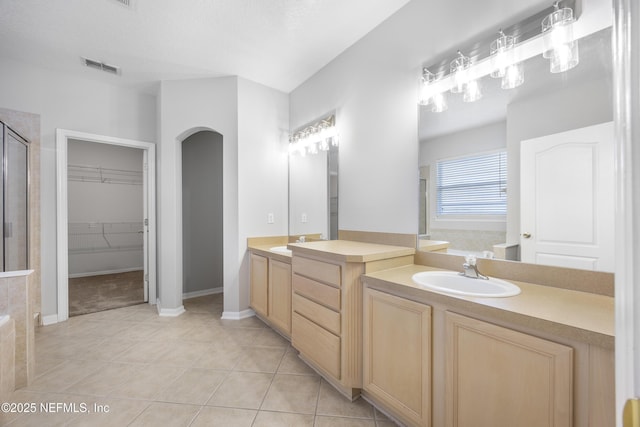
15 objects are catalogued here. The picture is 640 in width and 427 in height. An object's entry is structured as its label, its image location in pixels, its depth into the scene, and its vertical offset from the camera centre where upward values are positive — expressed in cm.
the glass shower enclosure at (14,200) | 232 +13
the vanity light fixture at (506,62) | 127 +85
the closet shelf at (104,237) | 488 -43
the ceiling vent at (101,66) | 272 +155
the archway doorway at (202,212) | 381 +3
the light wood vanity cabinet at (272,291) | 239 -76
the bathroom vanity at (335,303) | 164 -59
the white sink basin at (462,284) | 126 -37
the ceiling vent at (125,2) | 194 +155
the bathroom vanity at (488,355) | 87 -57
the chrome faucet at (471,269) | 147 -31
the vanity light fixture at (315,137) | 267 +82
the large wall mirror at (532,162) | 117 +27
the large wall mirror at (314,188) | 266 +28
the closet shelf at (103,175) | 482 +74
